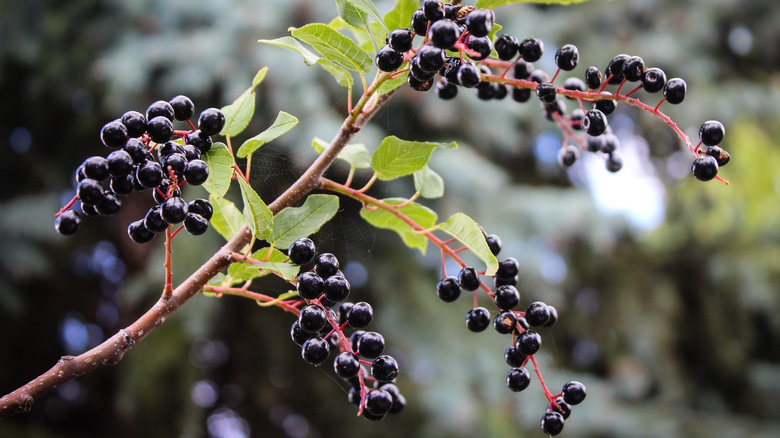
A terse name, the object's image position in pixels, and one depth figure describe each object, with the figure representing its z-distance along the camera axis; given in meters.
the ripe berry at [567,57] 0.56
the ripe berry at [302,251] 0.53
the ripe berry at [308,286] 0.53
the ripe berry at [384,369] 0.54
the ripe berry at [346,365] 0.54
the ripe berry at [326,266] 0.54
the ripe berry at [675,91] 0.55
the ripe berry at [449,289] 0.57
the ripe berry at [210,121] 0.53
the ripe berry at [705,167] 0.55
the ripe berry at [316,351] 0.53
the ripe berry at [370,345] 0.54
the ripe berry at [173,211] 0.52
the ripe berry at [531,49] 0.56
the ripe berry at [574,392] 0.56
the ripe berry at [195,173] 0.52
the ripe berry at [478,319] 0.57
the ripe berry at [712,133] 0.55
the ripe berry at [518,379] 0.56
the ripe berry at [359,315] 0.54
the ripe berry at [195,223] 0.54
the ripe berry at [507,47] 0.56
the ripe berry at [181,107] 0.54
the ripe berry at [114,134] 0.53
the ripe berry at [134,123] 0.53
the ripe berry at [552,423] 0.55
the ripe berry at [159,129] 0.53
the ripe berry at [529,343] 0.55
